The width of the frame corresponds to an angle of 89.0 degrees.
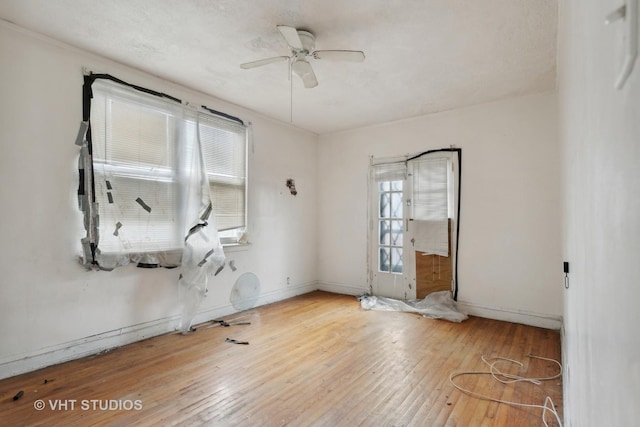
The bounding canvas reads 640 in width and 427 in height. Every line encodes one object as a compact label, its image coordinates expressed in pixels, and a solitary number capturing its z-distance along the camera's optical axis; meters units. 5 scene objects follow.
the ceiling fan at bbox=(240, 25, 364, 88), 2.61
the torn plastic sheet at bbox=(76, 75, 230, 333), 3.05
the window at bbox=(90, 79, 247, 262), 3.15
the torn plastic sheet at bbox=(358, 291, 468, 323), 4.20
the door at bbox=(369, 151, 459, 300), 4.57
